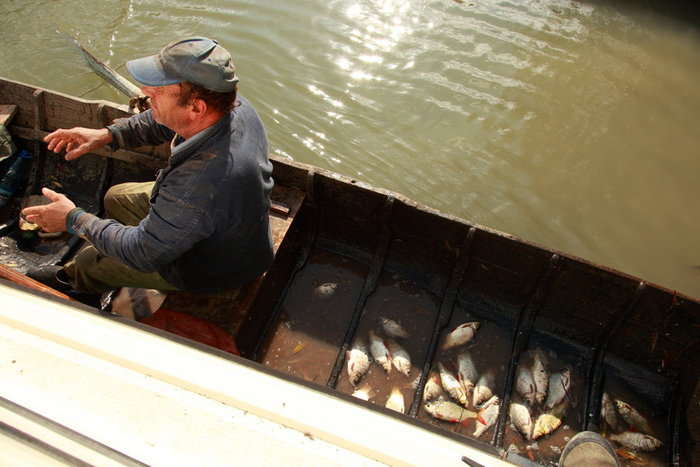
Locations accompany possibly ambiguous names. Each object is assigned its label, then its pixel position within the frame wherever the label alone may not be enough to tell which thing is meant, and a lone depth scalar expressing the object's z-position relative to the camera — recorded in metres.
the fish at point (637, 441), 3.74
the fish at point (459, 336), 4.19
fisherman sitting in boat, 2.58
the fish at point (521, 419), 3.79
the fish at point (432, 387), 3.92
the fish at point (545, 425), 3.79
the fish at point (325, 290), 4.38
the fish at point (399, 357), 4.03
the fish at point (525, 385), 3.95
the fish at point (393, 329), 4.22
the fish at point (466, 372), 3.99
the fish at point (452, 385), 3.90
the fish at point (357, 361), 3.94
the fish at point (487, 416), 3.80
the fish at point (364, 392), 3.87
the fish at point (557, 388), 3.95
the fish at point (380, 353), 4.03
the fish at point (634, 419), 3.86
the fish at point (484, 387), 3.94
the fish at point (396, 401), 3.79
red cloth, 3.51
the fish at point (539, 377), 3.94
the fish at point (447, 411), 3.82
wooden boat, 3.86
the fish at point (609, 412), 3.87
